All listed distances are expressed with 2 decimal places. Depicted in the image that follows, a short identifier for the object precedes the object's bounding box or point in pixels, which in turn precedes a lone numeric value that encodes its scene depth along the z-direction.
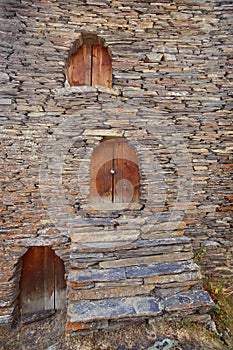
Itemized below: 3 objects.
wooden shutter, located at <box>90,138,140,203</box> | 3.42
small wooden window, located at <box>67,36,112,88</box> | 3.50
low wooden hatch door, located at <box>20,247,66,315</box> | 3.52
